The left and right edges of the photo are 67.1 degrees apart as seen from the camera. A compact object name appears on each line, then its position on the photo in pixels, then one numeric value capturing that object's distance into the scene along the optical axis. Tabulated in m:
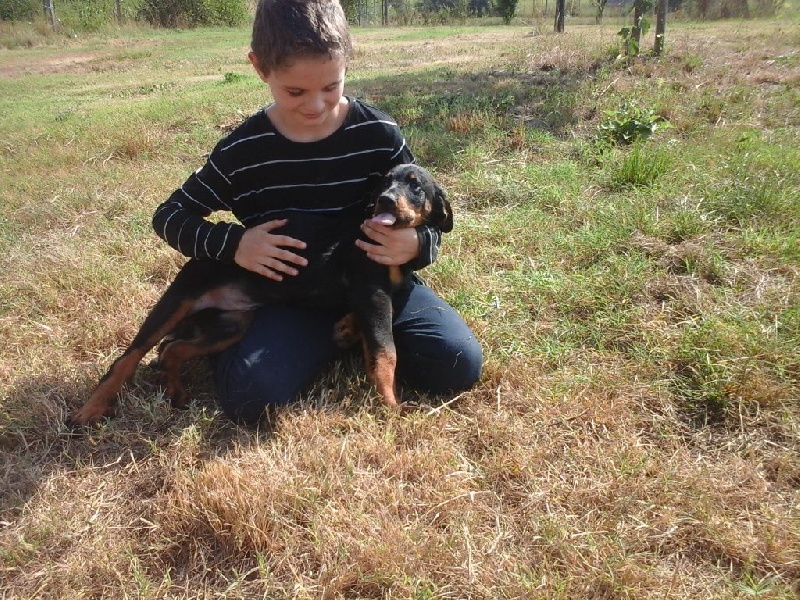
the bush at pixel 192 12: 24.42
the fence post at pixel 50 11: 20.78
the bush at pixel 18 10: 22.75
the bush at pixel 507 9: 30.50
